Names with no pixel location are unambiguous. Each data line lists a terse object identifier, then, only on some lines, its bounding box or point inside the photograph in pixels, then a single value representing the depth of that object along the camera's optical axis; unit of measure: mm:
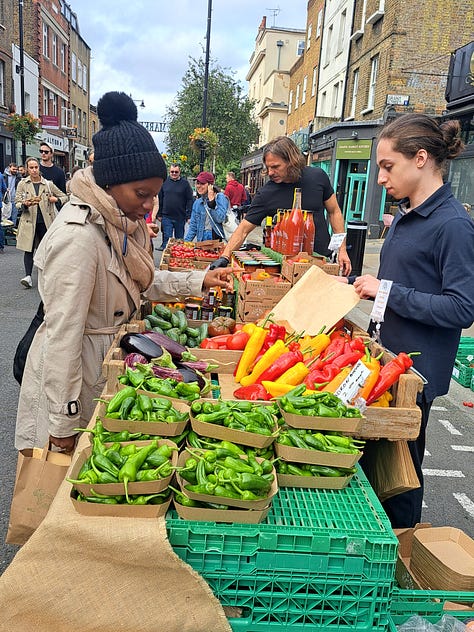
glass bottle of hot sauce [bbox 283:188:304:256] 4797
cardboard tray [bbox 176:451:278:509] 1806
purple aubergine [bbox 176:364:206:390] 2724
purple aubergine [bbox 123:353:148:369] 2628
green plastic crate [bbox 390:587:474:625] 2057
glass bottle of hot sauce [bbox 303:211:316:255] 4852
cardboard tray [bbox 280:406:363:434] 2229
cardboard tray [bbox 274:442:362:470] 2098
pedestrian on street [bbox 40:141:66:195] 11128
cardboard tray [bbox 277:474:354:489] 2115
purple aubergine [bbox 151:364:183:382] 2625
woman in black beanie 2469
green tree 28469
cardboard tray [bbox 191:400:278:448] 2087
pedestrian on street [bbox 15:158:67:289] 9836
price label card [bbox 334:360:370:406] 2445
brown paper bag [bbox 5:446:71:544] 2504
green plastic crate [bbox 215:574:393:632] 1795
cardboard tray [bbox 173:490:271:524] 1823
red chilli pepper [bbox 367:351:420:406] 2570
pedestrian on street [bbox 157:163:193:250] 13523
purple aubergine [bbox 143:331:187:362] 3087
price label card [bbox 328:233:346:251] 4320
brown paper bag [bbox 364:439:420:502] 2512
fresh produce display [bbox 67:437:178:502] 1833
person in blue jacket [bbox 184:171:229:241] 12664
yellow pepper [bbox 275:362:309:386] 2824
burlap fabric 1746
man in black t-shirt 5246
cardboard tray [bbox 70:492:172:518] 1804
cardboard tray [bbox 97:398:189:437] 2111
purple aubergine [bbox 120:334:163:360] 2807
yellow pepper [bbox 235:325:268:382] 3086
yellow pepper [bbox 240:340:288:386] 2980
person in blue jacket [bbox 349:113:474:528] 2648
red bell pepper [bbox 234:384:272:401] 2713
